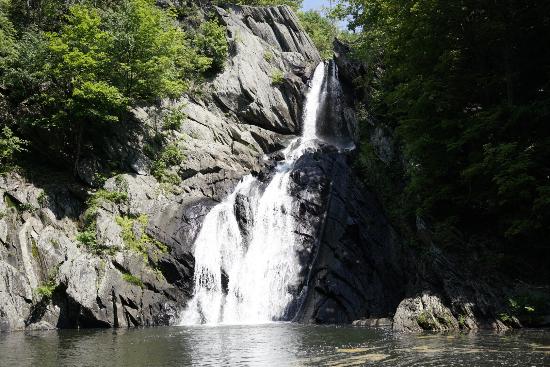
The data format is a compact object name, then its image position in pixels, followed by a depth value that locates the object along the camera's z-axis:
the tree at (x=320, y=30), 44.41
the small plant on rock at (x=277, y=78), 33.53
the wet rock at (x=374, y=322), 16.45
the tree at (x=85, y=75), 23.98
